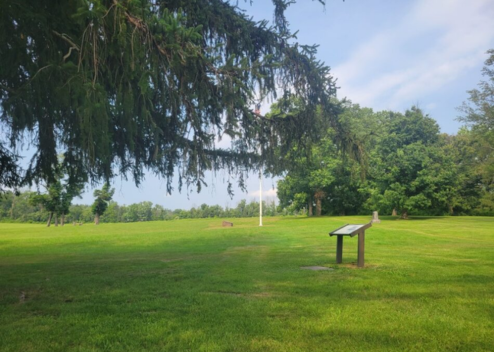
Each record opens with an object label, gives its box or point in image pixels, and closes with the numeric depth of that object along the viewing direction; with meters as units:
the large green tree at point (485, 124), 39.06
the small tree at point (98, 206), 51.10
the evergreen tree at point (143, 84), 5.27
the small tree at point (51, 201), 41.75
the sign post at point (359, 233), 9.82
